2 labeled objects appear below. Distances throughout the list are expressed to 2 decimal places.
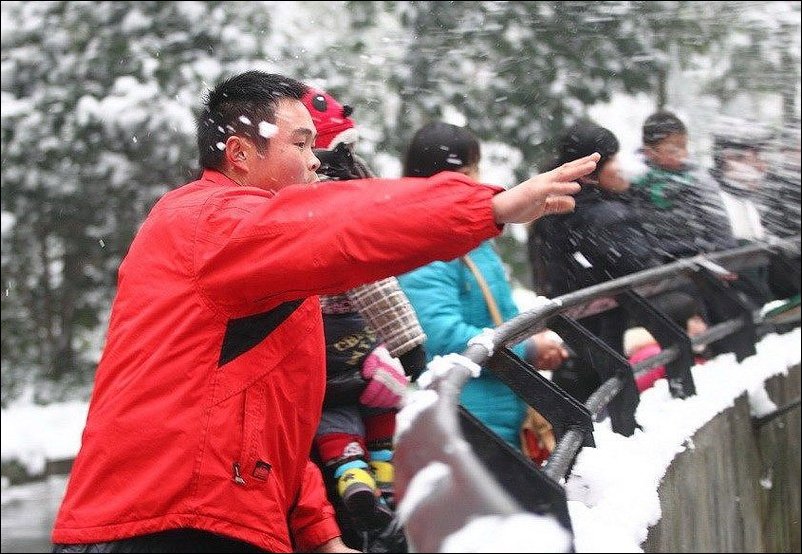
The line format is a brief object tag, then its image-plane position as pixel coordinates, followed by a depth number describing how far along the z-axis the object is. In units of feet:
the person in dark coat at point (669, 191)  18.22
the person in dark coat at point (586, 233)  15.88
